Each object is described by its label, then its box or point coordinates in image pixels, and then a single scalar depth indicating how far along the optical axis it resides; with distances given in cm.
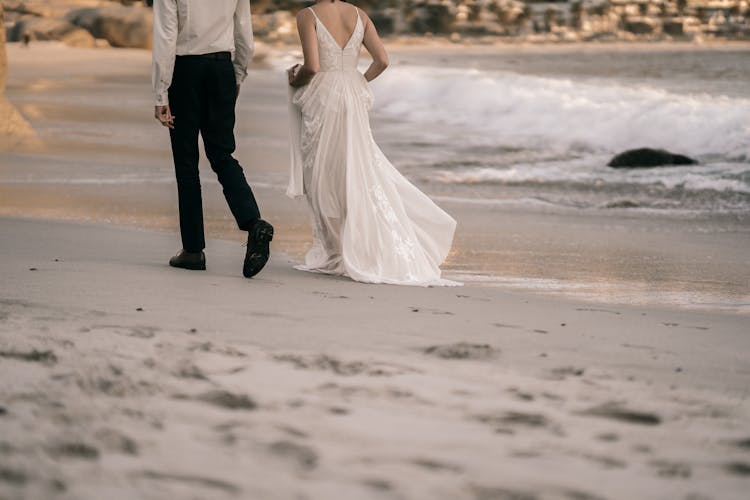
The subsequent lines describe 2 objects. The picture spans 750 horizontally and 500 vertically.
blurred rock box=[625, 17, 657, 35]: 14038
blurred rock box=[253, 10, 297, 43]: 9888
